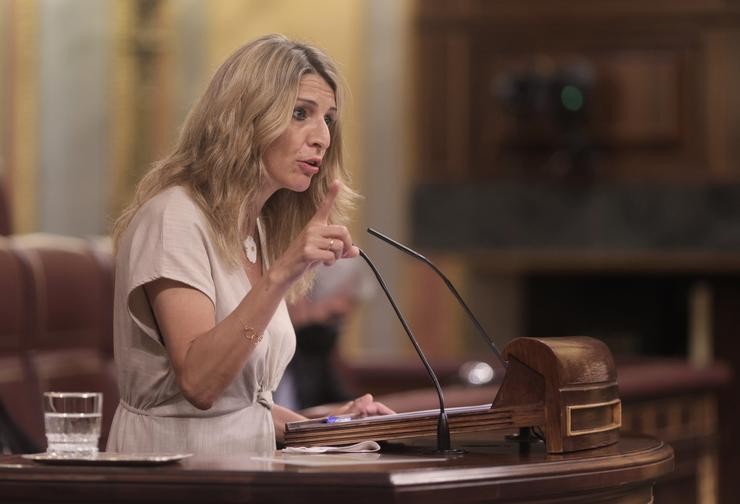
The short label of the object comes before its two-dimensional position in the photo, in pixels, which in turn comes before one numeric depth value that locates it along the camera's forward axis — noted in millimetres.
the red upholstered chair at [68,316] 8602
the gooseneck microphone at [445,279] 4520
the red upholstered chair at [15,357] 8117
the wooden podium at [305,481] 3721
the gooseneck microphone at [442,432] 4383
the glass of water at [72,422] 4363
